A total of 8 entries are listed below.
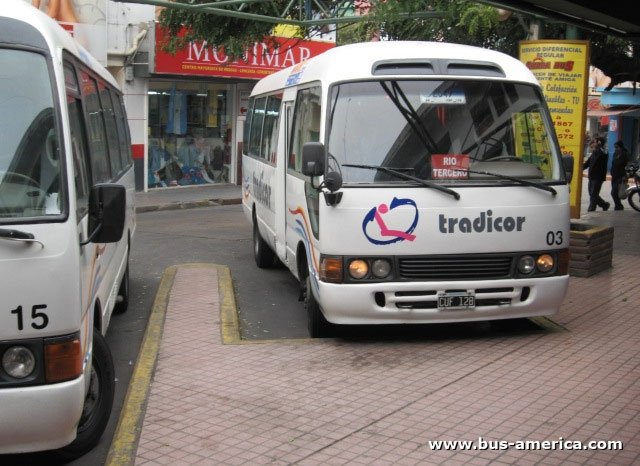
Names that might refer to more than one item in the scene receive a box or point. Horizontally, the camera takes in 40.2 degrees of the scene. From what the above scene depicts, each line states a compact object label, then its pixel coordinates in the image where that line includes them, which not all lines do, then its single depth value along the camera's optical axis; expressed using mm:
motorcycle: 19500
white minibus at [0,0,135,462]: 4195
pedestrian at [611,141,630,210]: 19766
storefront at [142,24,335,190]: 22906
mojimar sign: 22078
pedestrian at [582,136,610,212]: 19578
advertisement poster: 11297
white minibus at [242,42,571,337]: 7262
